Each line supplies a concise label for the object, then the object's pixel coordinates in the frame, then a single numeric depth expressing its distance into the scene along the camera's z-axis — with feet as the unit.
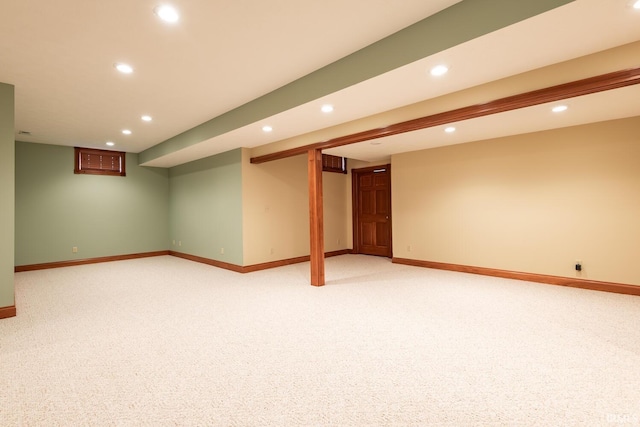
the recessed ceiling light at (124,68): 10.44
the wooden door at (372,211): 25.17
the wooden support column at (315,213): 16.39
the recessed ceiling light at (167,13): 7.53
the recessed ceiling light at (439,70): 8.86
